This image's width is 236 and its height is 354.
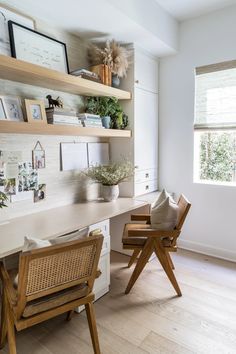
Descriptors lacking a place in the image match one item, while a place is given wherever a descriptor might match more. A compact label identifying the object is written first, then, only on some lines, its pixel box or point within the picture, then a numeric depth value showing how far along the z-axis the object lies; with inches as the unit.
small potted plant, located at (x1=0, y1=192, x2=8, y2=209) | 78.3
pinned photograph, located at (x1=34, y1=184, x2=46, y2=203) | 90.0
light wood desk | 66.0
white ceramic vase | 105.0
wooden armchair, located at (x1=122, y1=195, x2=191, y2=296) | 83.5
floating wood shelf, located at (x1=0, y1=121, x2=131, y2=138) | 69.3
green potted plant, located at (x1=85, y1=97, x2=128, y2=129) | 105.9
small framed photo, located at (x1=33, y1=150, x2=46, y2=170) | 89.0
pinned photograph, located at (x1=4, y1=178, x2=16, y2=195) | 80.4
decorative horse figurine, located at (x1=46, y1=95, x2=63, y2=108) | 89.6
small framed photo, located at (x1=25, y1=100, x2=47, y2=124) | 78.7
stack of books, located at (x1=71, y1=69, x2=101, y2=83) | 92.1
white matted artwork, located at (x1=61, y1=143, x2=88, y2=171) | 99.0
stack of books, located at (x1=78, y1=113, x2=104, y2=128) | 95.4
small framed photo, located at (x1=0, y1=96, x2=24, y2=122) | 75.6
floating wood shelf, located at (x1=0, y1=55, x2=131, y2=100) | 68.8
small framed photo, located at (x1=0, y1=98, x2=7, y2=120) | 73.8
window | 108.8
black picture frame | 76.8
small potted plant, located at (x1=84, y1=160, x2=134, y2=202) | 103.6
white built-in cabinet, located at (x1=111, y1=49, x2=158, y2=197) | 112.4
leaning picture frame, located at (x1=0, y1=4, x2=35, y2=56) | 75.5
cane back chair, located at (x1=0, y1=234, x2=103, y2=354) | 49.1
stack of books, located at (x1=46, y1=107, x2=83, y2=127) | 84.5
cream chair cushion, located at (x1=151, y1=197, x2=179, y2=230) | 83.4
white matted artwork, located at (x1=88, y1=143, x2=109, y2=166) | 110.3
